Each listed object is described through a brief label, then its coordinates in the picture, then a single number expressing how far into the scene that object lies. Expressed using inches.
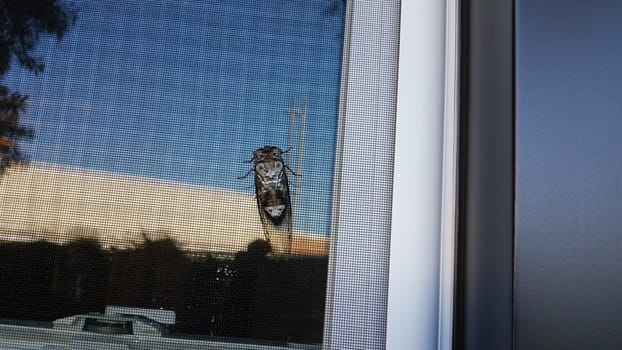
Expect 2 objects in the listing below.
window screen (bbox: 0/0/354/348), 13.8
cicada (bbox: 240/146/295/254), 14.1
